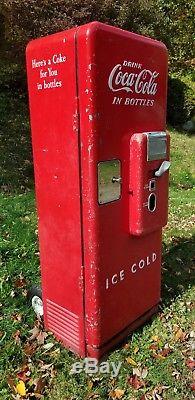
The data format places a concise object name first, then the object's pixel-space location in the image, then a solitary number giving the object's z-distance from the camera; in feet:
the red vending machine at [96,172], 7.89
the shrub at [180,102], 46.52
